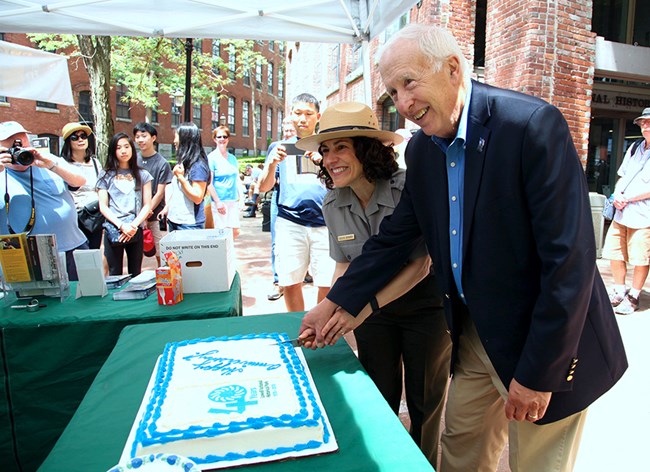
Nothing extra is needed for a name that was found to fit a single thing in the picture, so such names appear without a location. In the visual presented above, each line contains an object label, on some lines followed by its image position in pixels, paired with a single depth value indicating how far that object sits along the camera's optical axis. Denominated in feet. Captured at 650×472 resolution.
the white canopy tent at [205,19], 13.76
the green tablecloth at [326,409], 3.49
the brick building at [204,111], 67.21
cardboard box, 8.23
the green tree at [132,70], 35.17
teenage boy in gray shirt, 16.10
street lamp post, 26.99
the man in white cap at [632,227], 15.66
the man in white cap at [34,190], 10.08
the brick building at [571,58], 22.79
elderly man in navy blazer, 4.09
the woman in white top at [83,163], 13.94
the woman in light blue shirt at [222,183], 18.70
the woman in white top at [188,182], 15.01
